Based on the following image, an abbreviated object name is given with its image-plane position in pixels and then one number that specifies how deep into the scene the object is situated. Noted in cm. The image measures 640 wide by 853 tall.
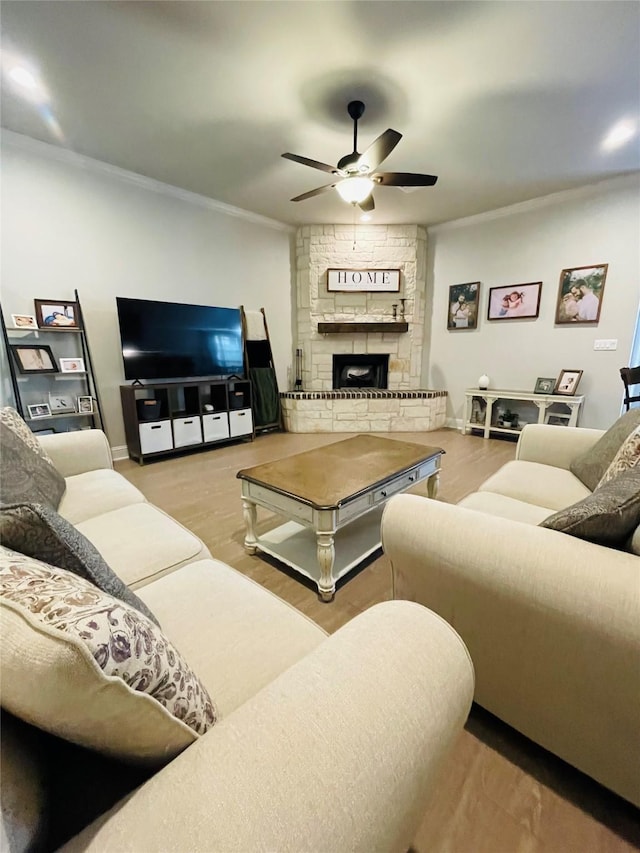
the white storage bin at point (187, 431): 383
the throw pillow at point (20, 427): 164
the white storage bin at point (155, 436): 359
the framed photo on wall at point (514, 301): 431
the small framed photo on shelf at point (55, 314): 312
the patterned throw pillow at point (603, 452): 164
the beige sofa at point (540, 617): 78
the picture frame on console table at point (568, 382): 406
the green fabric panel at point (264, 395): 476
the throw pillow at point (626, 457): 126
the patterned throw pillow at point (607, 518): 87
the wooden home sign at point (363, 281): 491
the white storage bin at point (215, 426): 407
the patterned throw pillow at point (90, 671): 37
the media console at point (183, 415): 361
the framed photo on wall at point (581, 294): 389
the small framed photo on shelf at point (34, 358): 298
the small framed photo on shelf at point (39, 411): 311
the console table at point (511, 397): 399
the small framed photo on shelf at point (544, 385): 423
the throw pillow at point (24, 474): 126
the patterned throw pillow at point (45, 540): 61
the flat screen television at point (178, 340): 358
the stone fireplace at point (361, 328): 488
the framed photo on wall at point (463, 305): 477
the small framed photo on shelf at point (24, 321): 296
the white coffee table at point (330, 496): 164
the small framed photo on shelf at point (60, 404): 326
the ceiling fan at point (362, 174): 235
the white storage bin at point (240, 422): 433
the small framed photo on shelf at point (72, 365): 324
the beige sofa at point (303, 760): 39
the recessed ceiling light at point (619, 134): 275
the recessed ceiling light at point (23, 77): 219
